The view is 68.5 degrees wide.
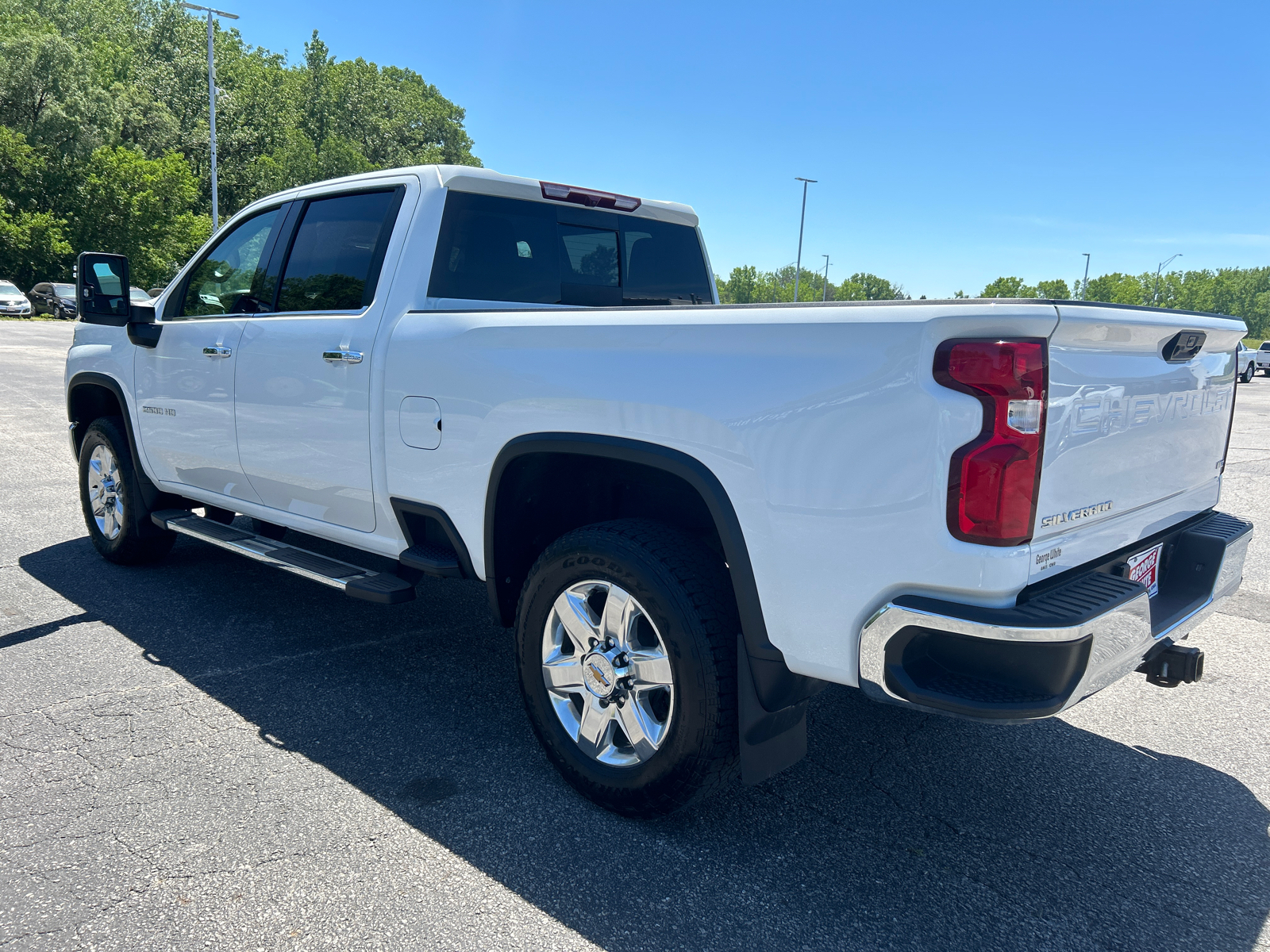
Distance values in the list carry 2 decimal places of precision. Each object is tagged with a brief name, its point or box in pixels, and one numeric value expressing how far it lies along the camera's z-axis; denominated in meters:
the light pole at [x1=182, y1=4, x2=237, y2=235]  30.98
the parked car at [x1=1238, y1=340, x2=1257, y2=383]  40.78
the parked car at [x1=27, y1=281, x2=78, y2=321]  39.50
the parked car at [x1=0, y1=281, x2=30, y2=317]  37.31
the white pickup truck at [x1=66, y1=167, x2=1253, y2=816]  2.13
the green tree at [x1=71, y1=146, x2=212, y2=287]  44.81
